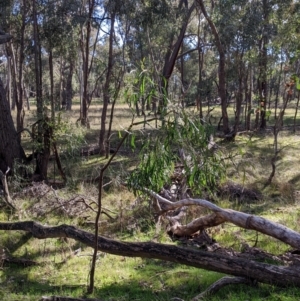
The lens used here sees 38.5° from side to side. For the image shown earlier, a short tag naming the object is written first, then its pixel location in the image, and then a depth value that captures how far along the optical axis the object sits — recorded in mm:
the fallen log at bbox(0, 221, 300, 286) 4926
